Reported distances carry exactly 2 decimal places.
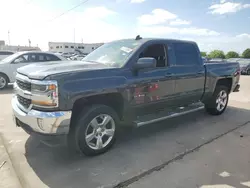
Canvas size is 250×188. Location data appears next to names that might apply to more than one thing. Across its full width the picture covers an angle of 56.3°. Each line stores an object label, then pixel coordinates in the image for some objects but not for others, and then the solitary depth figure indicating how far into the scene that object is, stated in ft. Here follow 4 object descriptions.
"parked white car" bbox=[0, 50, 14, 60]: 48.68
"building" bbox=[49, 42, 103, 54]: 291.79
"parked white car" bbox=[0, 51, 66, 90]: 32.45
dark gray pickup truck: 10.56
